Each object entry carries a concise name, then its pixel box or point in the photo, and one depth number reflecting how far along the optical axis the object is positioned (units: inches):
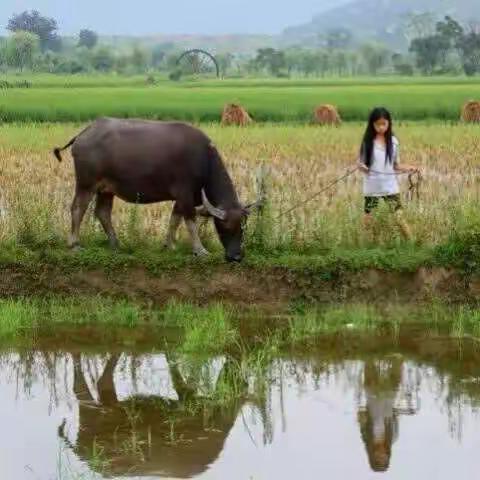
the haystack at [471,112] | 957.1
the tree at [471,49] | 2556.6
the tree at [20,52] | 3046.3
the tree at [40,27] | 4623.5
